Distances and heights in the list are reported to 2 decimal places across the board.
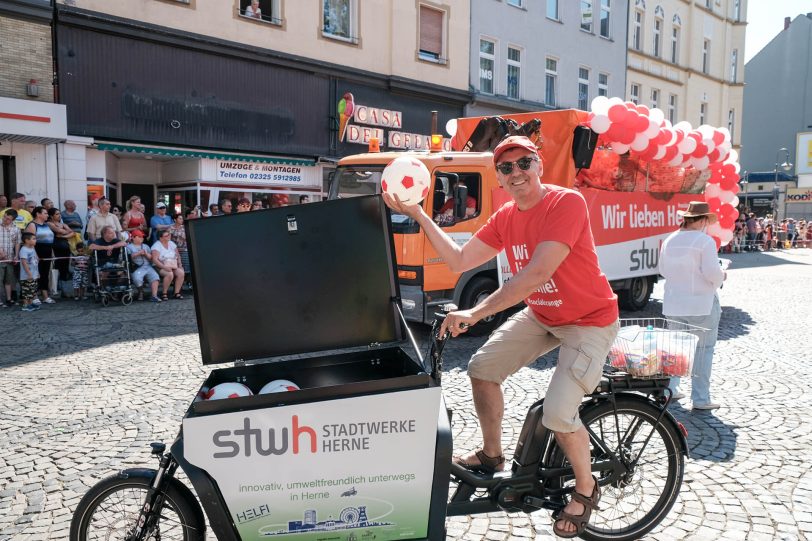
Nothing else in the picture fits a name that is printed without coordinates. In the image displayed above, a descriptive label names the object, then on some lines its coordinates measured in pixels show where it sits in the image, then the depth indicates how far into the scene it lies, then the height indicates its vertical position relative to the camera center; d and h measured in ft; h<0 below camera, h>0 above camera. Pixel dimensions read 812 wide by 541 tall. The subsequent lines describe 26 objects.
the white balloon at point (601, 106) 30.12 +5.23
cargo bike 8.18 -3.01
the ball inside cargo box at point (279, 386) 9.51 -2.62
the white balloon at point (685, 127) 34.83 +4.95
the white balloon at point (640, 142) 30.81 +3.63
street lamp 121.29 +3.80
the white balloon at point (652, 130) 30.96 +4.23
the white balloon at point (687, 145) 33.63 +3.80
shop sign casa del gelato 62.03 +8.96
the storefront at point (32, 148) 43.39 +4.51
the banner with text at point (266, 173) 55.72 +3.69
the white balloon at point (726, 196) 37.58 +1.25
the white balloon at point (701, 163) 35.29 +3.02
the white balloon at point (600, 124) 29.68 +4.31
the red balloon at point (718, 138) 36.22 +4.56
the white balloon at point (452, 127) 33.11 +4.58
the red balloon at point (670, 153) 33.35 +3.38
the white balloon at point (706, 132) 35.32 +4.76
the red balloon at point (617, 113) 29.91 +4.86
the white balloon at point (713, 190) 37.63 +1.60
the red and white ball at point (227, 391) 9.01 -2.57
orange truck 26.96 +0.26
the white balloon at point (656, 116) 31.91 +5.12
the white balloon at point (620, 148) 30.99 +3.34
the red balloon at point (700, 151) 34.83 +3.62
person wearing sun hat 17.34 -1.83
